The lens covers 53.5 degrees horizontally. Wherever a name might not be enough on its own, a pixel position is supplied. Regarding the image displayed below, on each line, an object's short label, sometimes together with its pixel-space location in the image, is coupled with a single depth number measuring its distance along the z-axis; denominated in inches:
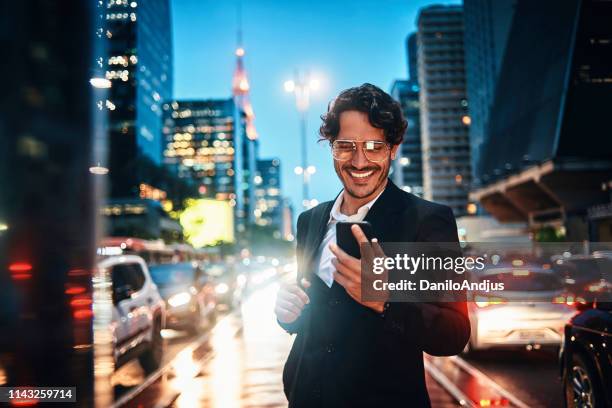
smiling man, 81.4
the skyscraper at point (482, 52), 4065.0
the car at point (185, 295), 590.6
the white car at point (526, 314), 365.7
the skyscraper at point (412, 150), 6766.7
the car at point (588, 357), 196.7
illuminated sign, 2952.8
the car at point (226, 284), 885.6
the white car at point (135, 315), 325.4
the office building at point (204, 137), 7475.4
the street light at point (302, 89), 336.0
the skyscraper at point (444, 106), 6092.5
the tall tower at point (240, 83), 6845.5
